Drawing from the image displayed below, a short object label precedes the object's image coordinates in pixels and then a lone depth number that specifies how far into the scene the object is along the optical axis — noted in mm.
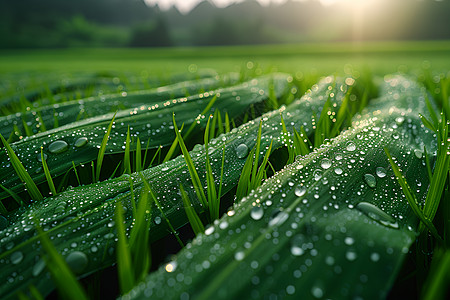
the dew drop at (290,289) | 71
